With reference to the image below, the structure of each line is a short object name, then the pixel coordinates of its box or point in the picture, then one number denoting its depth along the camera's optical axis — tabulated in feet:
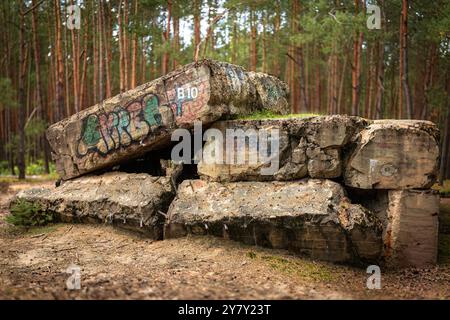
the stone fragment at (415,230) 21.81
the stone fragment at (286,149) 23.63
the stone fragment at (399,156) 21.97
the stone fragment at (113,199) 25.61
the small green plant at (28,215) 28.17
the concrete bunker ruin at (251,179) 21.91
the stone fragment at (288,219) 21.66
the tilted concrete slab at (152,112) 25.98
